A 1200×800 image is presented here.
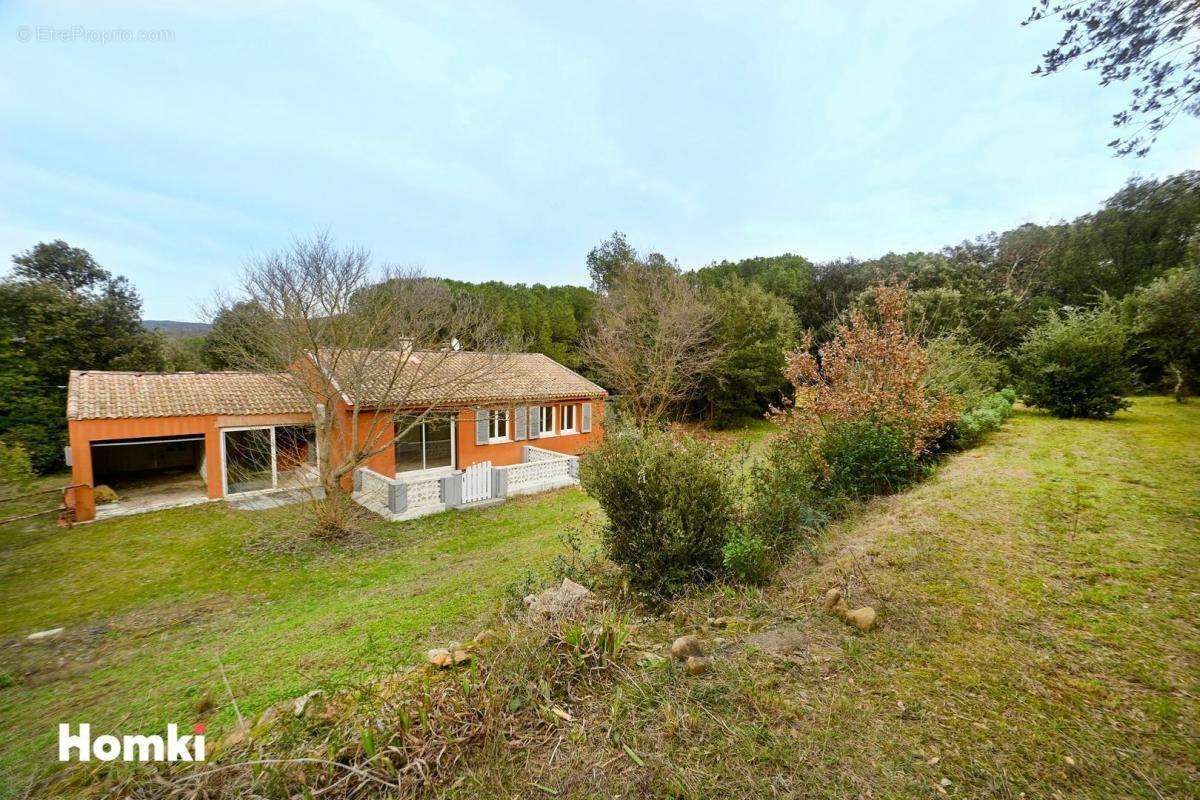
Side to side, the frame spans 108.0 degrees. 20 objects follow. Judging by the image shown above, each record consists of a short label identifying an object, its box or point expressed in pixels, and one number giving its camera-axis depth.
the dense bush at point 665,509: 4.80
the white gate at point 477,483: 12.72
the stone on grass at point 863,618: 3.62
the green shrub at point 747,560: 4.64
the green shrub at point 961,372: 10.31
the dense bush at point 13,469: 8.79
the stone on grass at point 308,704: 2.83
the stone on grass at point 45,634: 5.99
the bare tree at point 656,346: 21.39
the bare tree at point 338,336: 9.99
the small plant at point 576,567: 5.52
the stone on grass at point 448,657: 3.50
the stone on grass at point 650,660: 3.35
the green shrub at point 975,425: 9.49
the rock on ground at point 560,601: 3.88
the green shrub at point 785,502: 5.63
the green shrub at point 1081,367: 10.74
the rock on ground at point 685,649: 3.37
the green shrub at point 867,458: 7.26
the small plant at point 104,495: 12.08
